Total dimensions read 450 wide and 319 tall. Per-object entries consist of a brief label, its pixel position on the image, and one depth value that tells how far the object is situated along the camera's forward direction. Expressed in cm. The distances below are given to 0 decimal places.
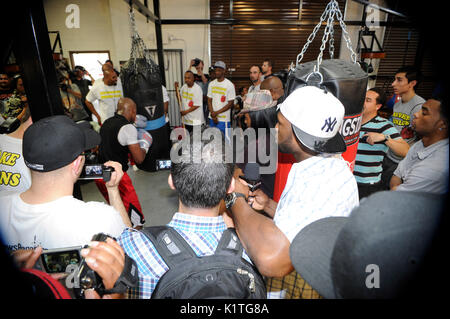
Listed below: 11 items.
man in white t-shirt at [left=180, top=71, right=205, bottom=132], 532
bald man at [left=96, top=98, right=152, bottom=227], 271
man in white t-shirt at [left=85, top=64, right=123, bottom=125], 467
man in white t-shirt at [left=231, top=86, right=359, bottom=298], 100
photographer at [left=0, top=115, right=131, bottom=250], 112
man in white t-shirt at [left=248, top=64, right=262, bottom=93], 507
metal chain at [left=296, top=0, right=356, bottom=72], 151
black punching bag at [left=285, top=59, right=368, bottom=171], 151
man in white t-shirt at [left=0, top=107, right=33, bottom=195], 168
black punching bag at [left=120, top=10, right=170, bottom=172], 363
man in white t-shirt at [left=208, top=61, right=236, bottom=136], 512
